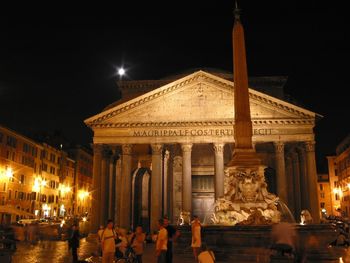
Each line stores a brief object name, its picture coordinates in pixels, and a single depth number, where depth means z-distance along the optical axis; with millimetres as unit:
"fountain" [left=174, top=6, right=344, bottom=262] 9891
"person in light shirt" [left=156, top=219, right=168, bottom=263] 9203
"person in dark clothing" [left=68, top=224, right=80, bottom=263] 13055
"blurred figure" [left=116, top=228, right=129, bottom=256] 11039
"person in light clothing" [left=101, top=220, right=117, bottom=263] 9453
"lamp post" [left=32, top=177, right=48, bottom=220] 51875
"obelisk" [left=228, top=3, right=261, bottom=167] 13609
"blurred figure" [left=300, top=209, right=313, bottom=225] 24000
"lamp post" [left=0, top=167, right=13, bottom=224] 42188
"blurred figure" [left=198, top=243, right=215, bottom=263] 6895
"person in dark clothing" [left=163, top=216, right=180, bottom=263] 9461
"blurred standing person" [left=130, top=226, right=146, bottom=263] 10781
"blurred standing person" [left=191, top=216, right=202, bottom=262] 9930
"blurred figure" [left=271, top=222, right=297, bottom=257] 8797
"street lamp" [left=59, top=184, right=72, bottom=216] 61378
